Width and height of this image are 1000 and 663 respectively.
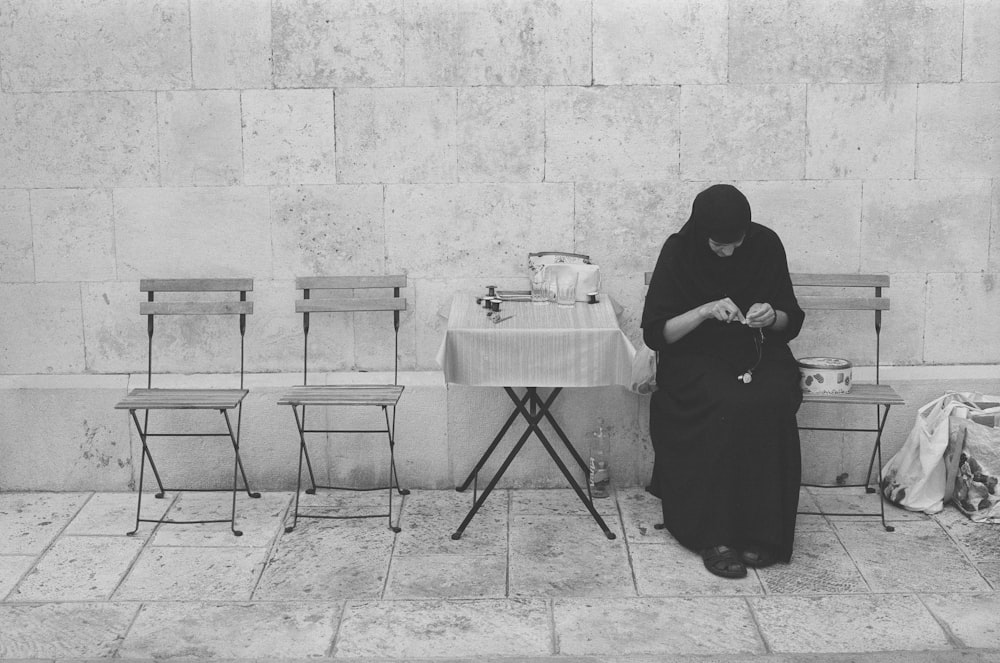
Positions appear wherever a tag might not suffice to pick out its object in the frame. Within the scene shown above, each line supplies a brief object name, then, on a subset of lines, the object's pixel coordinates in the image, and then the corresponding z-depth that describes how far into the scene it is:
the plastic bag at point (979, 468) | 5.31
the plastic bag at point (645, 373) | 5.46
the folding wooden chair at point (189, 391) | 5.29
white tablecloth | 4.91
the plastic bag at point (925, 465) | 5.46
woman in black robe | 4.91
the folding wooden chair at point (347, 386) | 5.23
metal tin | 5.25
